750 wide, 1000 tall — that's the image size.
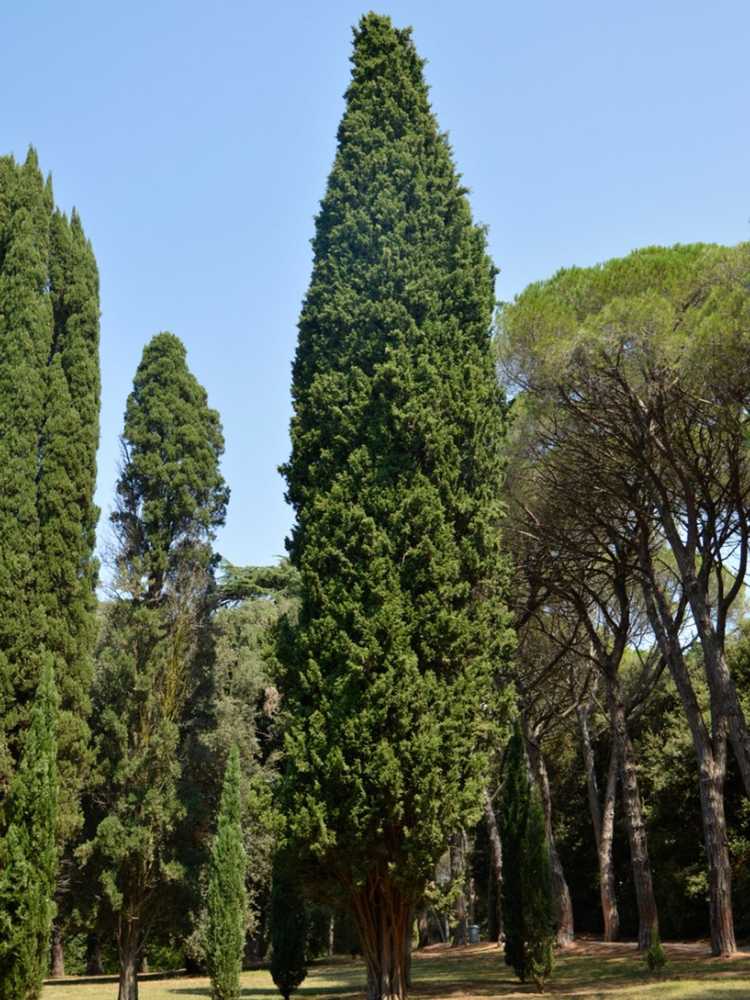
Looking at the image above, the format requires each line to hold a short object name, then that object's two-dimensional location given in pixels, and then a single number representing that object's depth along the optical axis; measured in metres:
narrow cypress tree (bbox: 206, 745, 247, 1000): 16.23
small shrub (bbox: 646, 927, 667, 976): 16.27
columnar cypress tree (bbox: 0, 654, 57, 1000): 13.47
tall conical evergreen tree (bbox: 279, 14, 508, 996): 11.84
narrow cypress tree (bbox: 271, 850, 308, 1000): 17.83
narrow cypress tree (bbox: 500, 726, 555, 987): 16.22
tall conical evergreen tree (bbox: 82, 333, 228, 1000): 20.11
